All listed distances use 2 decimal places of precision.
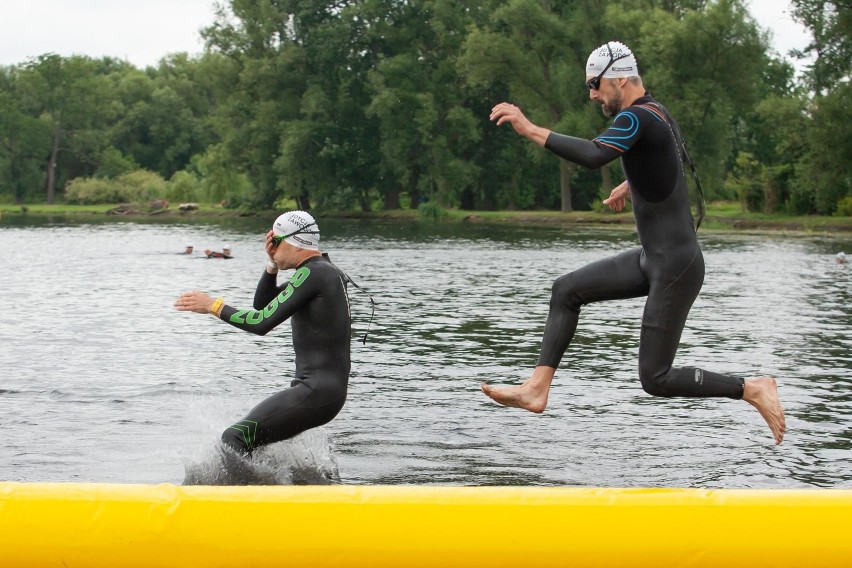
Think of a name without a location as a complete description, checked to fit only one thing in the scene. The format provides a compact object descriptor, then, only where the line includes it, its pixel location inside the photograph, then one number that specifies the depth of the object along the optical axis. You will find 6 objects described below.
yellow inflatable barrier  6.96
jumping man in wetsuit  8.47
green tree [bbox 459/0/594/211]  76.44
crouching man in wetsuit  9.59
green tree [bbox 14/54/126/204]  120.38
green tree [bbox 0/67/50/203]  117.19
